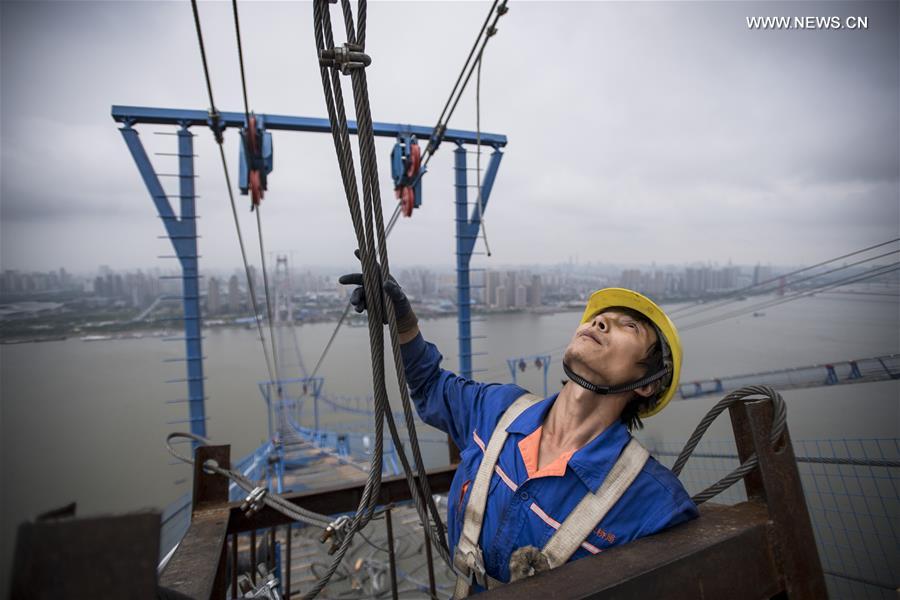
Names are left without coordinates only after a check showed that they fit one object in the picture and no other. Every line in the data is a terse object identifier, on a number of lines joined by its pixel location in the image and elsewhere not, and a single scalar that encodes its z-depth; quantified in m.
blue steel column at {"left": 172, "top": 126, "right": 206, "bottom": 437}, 6.21
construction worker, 1.21
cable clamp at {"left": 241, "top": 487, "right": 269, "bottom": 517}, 1.59
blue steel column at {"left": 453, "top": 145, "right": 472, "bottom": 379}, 7.33
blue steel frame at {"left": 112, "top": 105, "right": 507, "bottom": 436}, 5.89
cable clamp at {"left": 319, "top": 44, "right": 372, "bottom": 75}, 1.10
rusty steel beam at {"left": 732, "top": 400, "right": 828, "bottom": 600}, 1.07
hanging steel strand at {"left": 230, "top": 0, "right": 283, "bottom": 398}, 2.11
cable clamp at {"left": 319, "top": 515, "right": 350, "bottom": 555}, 1.27
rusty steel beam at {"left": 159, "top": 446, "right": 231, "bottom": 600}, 1.22
